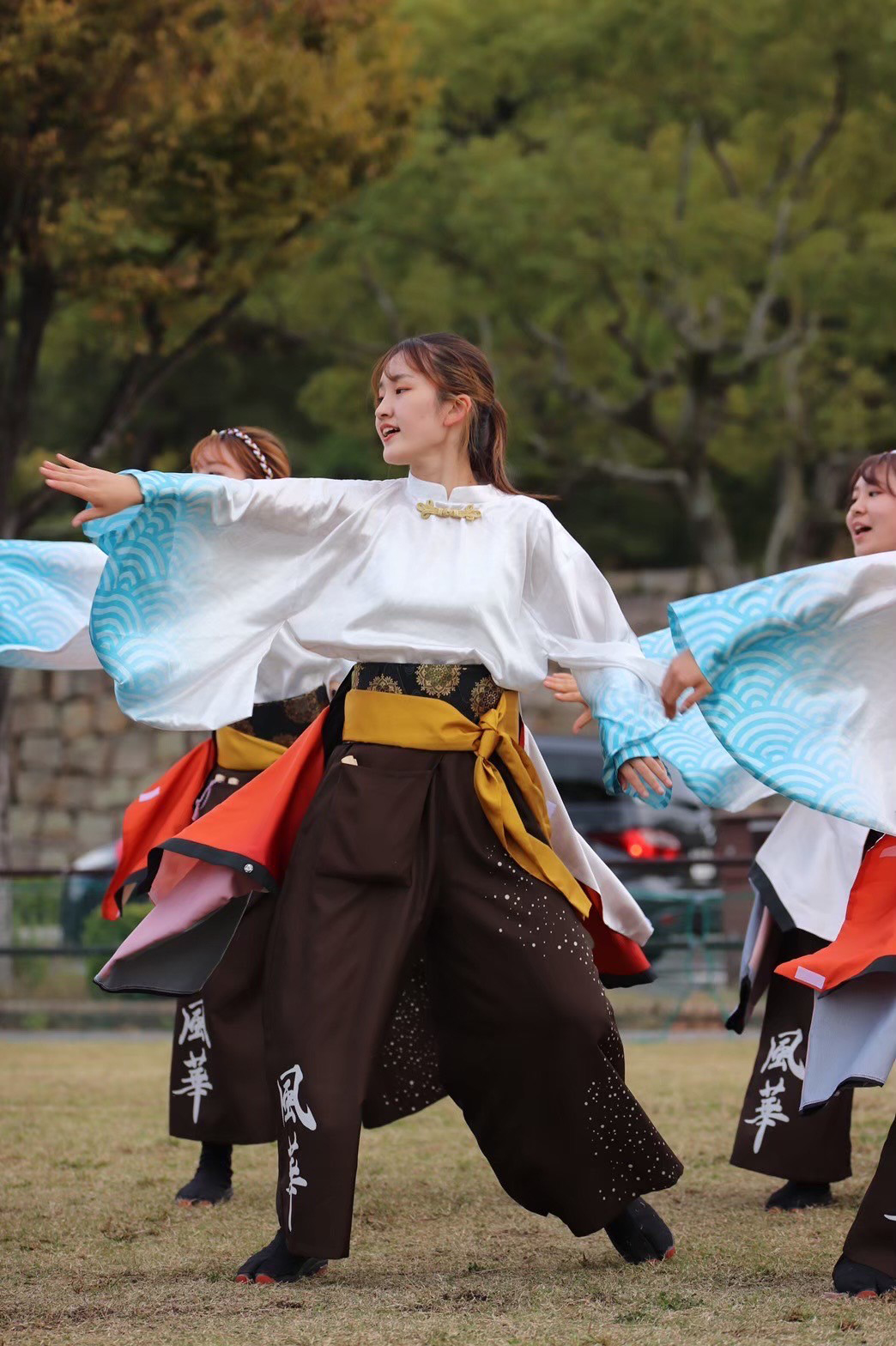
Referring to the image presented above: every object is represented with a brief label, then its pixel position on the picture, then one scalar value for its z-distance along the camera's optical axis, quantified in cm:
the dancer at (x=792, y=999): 866
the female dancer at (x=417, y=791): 679
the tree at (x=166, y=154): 1794
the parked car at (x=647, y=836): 1802
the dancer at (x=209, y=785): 895
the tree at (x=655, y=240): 2822
